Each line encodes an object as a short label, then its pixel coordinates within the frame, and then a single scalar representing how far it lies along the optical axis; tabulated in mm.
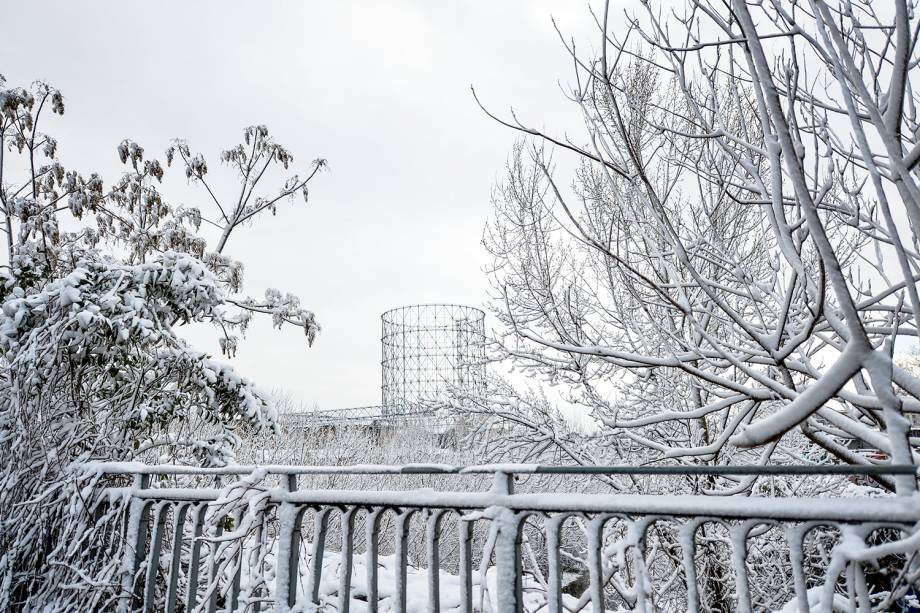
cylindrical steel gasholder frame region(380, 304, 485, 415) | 22344
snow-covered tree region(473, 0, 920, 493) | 1535
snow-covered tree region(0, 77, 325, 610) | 3734
